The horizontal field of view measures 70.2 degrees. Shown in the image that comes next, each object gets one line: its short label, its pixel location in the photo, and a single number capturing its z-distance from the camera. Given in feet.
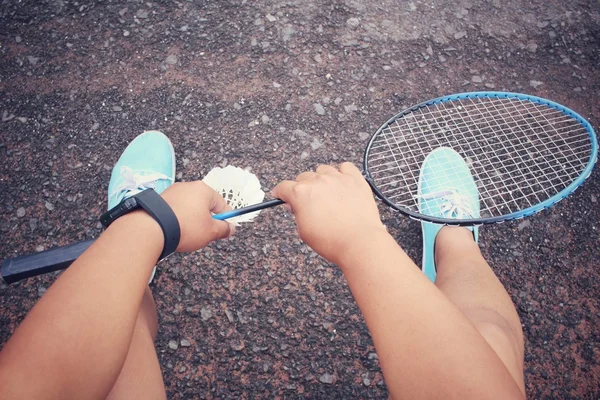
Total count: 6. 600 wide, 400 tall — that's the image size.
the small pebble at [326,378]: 5.26
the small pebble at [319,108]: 6.97
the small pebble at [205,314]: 5.59
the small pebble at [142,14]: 7.77
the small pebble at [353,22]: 7.75
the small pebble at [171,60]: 7.38
